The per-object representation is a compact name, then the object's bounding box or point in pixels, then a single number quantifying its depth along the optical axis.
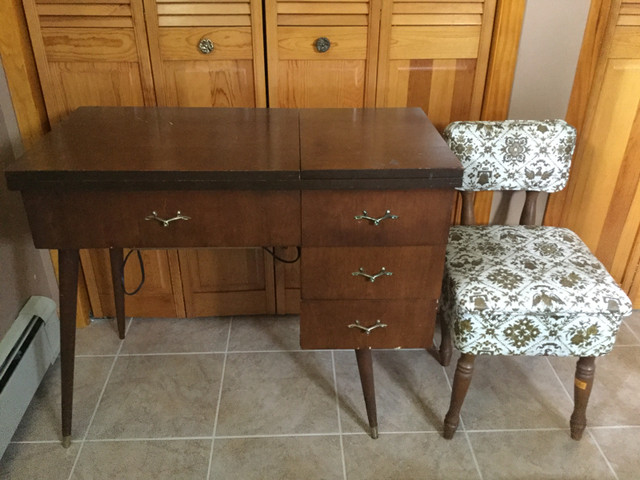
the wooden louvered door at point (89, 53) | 1.48
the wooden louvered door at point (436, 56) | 1.53
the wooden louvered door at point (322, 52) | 1.51
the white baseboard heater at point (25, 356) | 1.41
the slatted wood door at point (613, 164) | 1.59
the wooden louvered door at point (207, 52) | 1.49
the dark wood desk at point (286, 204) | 1.14
